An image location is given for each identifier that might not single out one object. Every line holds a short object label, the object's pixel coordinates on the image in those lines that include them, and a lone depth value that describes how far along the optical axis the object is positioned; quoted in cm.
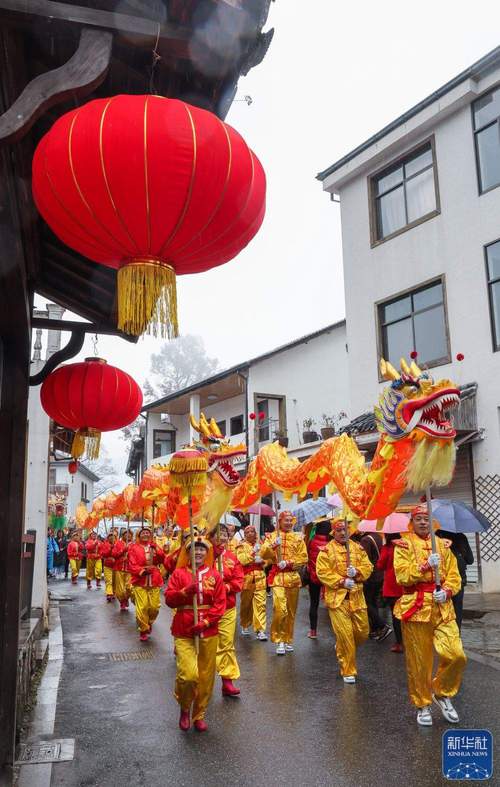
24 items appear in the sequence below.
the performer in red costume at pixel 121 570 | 1520
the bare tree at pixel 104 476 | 6606
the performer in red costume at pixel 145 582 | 1113
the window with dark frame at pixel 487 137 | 1419
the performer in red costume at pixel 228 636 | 706
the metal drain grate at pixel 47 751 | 517
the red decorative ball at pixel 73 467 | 753
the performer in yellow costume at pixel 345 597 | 745
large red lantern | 270
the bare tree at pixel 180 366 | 4962
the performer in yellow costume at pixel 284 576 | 937
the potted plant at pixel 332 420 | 2109
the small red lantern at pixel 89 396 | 552
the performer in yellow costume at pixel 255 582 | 1049
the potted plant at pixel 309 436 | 2042
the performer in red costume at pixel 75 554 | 2405
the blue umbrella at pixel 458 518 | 815
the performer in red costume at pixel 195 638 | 591
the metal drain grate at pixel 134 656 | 952
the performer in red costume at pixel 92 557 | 2286
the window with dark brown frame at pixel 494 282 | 1373
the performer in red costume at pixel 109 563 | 1602
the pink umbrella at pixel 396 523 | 877
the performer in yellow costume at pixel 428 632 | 580
